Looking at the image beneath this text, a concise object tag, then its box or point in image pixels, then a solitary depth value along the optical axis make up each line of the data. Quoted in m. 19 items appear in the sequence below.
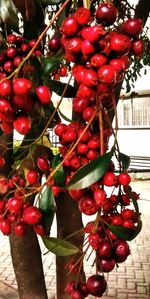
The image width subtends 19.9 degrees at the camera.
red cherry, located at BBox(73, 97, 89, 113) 0.84
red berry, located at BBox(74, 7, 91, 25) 0.70
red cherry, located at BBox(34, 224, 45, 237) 0.89
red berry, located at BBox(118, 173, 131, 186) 0.79
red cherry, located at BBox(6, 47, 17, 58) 0.93
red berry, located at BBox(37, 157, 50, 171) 1.06
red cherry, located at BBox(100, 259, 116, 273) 0.77
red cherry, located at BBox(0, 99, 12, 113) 0.75
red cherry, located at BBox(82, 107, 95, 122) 0.80
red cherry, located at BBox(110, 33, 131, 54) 0.67
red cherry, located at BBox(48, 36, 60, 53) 0.96
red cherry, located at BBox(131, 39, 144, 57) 0.76
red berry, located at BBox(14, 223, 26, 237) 0.96
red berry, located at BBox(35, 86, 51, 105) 0.78
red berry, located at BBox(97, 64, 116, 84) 0.66
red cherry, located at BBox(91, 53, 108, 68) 0.67
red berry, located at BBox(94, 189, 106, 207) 0.72
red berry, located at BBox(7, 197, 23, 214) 0.89
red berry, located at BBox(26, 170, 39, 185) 1.02
